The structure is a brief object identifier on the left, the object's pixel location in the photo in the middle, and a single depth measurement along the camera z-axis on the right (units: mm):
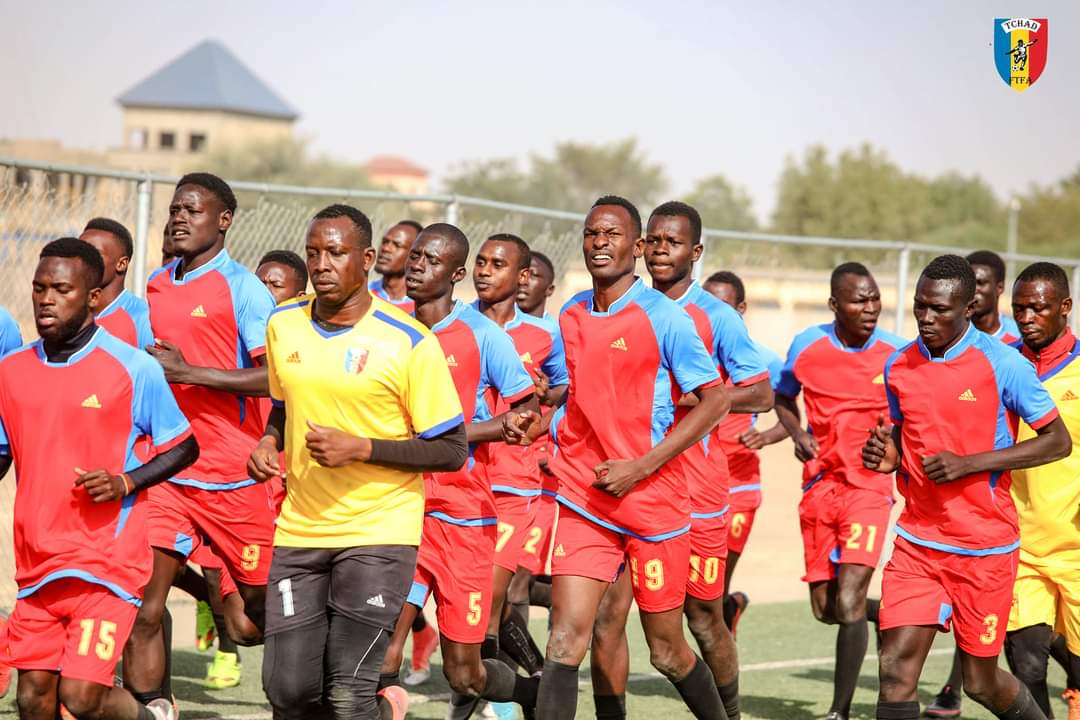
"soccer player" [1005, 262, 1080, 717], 15328
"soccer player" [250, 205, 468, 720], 11312
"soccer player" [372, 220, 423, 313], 20203
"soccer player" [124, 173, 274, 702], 14781
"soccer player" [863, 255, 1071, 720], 13562
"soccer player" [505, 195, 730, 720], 13234
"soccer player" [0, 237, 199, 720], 11266
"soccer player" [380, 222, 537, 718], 14250
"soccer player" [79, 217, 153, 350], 14586
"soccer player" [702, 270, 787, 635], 19453
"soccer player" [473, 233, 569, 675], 15930
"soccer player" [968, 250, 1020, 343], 18437
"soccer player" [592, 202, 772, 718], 15289
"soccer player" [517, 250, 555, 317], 19750
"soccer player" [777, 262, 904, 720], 17453
